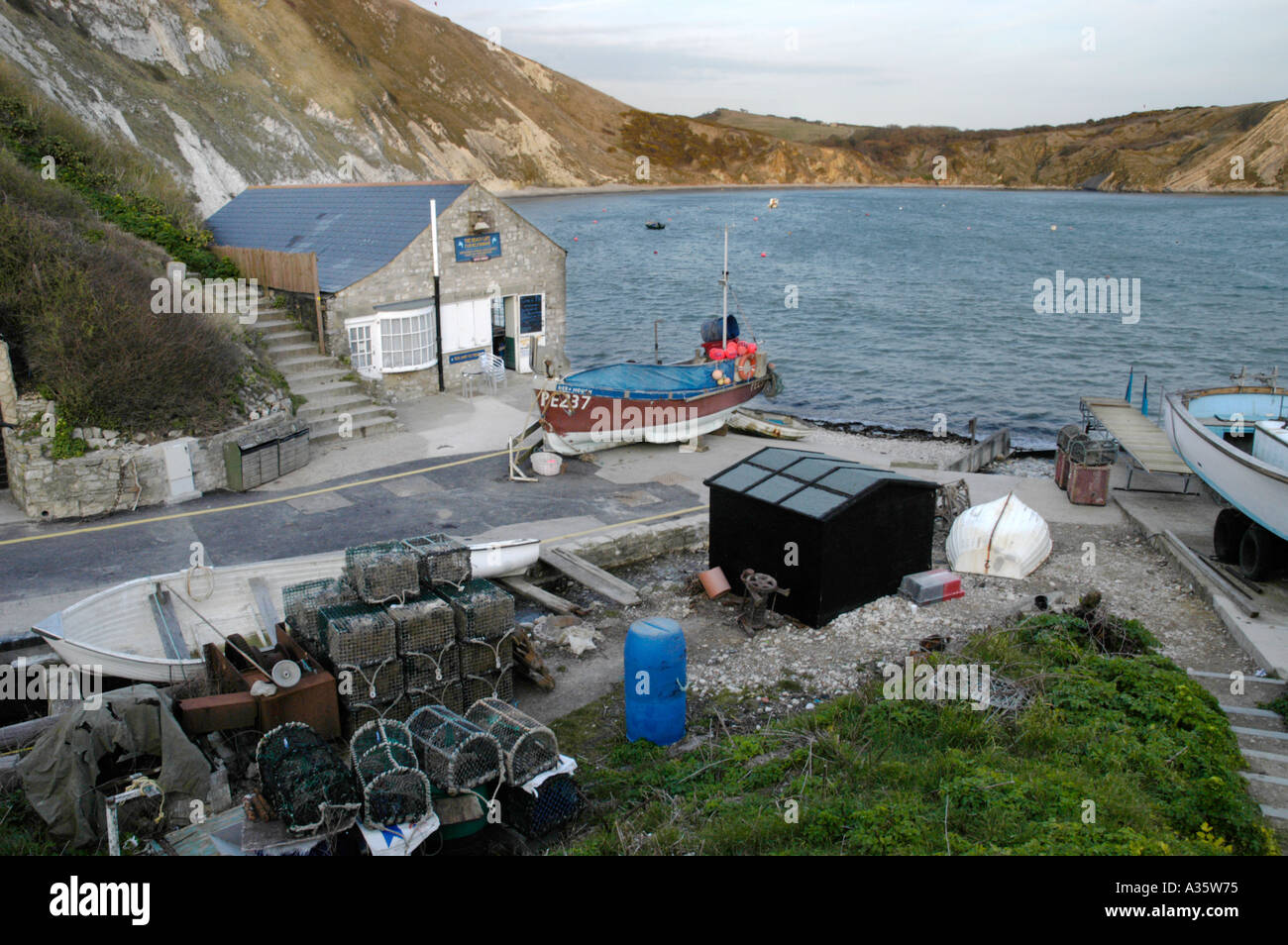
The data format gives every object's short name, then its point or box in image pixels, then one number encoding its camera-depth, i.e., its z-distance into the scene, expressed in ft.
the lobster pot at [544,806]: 28.17
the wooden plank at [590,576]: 47.52
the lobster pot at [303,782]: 25.32
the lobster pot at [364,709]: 33.09
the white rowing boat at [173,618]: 35.60
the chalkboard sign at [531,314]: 92.73
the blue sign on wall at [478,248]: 84.94
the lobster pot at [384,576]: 34.58
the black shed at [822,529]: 42.75
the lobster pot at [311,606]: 34.69
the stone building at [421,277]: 79.87
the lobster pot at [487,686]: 35.47
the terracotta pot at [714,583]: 46.09
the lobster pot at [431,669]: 34.27
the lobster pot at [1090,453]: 65.77
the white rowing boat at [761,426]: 84.99
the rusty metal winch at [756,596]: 42.57
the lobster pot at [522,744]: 28.17
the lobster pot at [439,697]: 34.40
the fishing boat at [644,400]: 71.05
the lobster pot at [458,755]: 27.68
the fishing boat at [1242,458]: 49.62
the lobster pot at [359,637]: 32.58
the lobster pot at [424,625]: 33.83
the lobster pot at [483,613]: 35.19
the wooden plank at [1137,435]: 67.15
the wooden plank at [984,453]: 85.15
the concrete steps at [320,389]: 72.79
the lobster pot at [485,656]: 35.35
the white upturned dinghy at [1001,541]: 50.39
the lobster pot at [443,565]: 36.55
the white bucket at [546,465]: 67.10
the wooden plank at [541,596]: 47.03
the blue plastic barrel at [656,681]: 32.68
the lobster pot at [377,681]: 32.94
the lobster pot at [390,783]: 25.86
